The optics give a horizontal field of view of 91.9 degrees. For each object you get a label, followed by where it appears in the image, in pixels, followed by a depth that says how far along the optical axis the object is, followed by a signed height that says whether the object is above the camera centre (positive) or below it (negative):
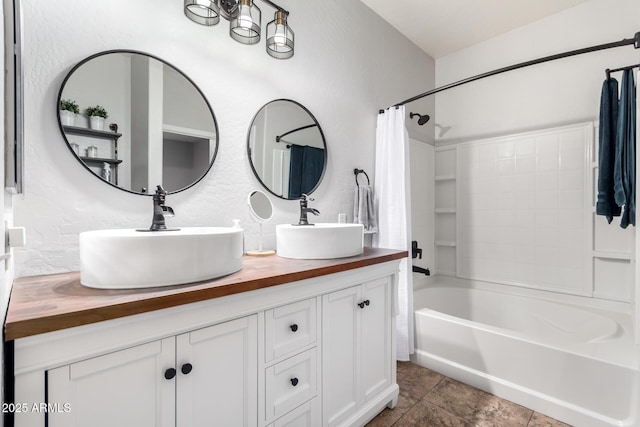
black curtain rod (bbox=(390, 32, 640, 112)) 1.44 +0.90
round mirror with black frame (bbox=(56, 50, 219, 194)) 1.18 +0.39
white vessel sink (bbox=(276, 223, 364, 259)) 1.45 -0.13
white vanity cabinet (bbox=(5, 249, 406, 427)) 0.73 -0.43
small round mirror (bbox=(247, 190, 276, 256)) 1.66 +0.03
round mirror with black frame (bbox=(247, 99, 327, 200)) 1.75 +0.40
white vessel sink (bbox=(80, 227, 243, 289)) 0.88 -0.13
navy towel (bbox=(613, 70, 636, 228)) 1.69 +0.34
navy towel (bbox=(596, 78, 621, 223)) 1.86 +0.40
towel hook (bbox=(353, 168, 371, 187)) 2.32 +0.32
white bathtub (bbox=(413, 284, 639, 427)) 1.54 -0.85
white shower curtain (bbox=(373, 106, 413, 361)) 2.24 +0.07
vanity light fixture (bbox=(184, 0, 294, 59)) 1.38 +0.92
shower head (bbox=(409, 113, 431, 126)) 2.72 +0.84
